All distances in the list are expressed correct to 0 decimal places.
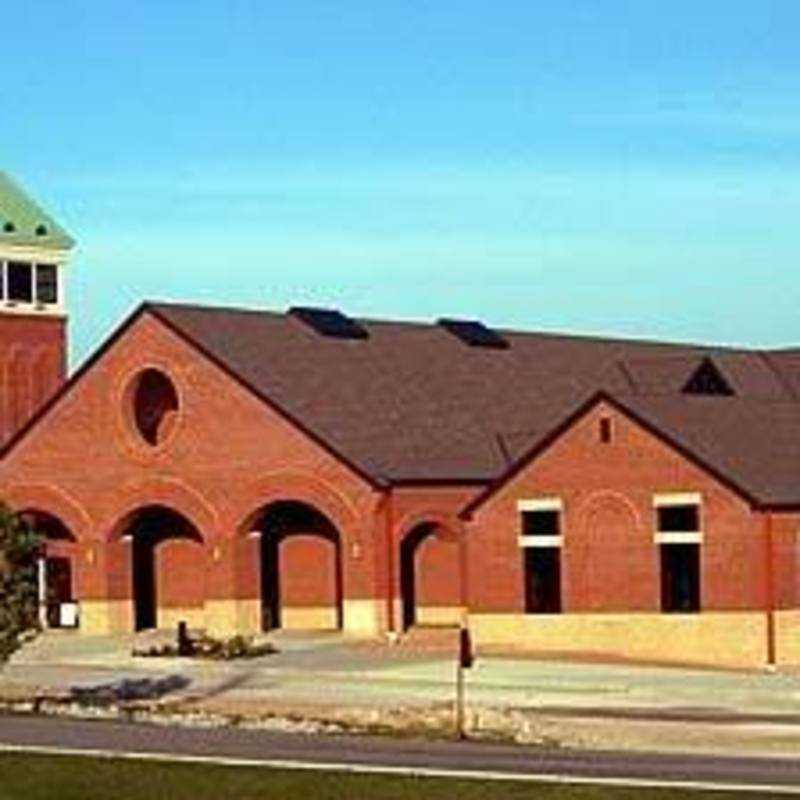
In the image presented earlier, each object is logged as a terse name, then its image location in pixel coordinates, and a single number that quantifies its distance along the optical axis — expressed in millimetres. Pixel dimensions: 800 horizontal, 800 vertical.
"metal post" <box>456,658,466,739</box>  38722
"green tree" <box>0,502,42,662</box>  40844
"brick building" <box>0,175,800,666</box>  53594
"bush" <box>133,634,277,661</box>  57250
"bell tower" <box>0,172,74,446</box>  77562
